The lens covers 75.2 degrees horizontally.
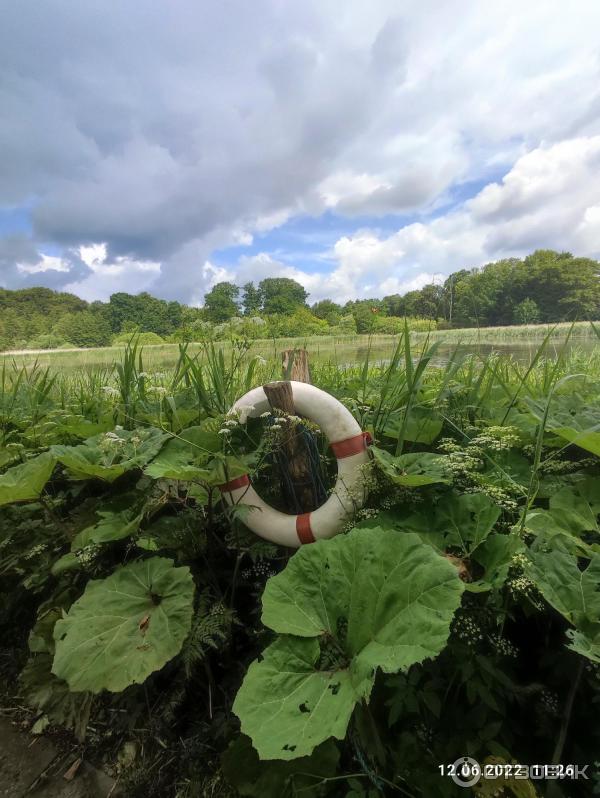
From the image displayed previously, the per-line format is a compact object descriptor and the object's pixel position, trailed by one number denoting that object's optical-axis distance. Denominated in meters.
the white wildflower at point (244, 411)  1.40
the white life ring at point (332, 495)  1.37
